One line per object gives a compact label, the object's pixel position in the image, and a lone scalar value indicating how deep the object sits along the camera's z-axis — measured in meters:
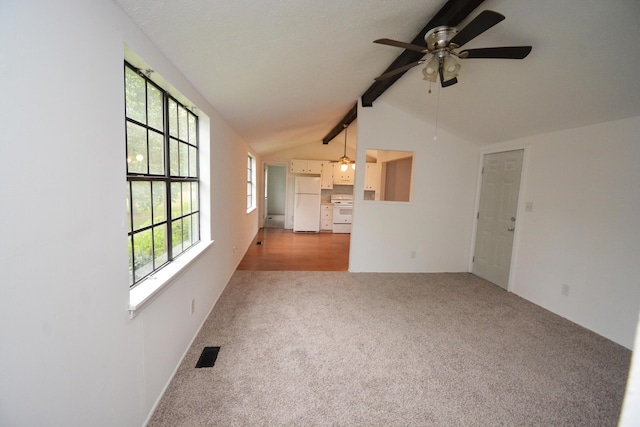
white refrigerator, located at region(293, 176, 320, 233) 7.46
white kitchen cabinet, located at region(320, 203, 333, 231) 7.81
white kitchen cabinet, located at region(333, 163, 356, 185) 7.64
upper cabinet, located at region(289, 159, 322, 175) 7.41
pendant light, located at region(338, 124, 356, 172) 6.54
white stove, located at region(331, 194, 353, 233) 7.65
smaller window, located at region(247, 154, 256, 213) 5.92
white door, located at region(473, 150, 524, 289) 3.61
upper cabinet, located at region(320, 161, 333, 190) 7.58
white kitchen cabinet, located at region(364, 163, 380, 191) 7.41
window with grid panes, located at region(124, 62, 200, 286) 1.52
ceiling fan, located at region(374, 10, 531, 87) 1.68
